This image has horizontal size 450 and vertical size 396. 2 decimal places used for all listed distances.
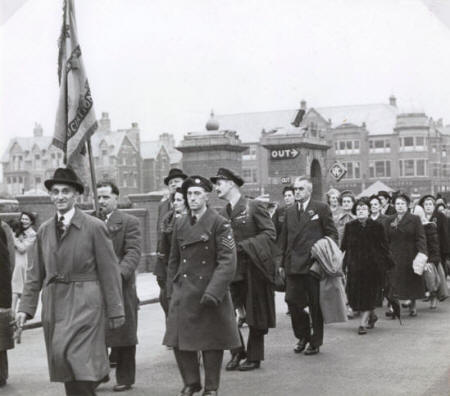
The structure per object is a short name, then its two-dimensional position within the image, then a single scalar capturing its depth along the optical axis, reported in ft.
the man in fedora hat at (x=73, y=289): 18.37
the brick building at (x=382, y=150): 300.81
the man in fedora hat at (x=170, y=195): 30.96
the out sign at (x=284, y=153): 73.51
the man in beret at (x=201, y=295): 22.17
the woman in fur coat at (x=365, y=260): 37.09
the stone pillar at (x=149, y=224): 67.41
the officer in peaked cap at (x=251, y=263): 27.71
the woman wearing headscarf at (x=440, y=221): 50.34
